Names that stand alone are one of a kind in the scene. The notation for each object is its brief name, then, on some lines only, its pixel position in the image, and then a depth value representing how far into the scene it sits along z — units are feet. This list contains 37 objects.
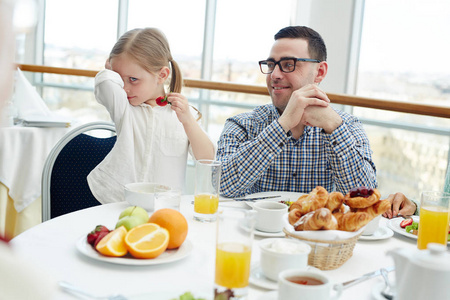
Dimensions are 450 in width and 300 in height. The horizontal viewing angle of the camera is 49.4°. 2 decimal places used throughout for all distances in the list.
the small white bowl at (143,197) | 4.31
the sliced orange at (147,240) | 3.19
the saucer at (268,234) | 3.92
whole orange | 3.40
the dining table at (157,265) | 2.89
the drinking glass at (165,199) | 4.19
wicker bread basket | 3.20
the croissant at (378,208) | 3.51
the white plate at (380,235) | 4.00
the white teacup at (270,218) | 3.93
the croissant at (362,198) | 3.55
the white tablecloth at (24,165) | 8.66
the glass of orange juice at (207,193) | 4.25
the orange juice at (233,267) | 2.73
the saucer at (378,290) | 2.85
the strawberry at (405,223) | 4.36
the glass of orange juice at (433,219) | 3.72
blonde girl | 5.92
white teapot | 2.47
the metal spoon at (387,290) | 2.89
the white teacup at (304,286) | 2.49
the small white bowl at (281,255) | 2.90
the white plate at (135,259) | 3.12
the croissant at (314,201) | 3.47
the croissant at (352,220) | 3.31
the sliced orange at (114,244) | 3.16
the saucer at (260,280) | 2.93
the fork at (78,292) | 2.61
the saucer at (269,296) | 2.75
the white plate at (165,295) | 2.63
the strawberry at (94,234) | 3.34
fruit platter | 3.18
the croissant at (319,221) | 3.18
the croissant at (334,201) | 3.50
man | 5.86
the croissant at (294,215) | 3.46
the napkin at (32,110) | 9.02
